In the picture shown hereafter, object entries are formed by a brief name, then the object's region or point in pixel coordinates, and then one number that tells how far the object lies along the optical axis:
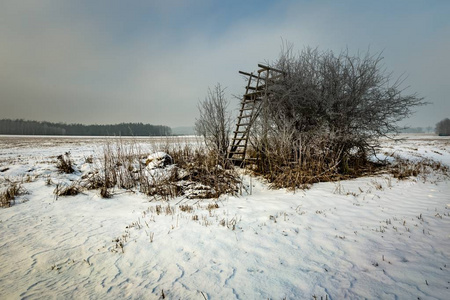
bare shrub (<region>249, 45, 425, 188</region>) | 7.80
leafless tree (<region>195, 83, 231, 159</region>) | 9.84
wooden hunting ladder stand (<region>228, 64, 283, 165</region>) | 8.91
